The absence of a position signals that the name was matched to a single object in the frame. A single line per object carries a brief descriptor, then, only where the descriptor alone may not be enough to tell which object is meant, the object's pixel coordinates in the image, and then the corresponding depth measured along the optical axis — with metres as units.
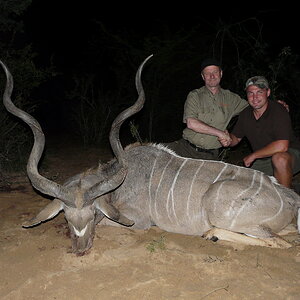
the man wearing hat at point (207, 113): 3.75
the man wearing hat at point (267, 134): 3.46
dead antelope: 2.72
